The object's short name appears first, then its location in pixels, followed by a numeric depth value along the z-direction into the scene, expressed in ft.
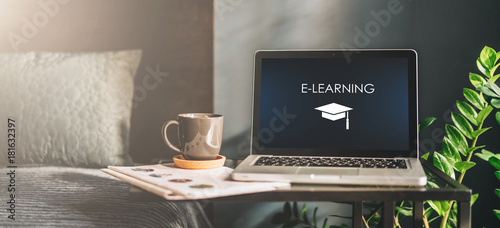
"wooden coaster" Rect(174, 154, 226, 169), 3.38
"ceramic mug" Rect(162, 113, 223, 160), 3.42
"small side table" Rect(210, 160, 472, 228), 2.67
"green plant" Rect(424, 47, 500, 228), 3.85
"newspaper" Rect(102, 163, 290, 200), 2.63
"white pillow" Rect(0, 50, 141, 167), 5.02
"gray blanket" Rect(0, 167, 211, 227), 3.31
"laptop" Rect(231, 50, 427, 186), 3.68
